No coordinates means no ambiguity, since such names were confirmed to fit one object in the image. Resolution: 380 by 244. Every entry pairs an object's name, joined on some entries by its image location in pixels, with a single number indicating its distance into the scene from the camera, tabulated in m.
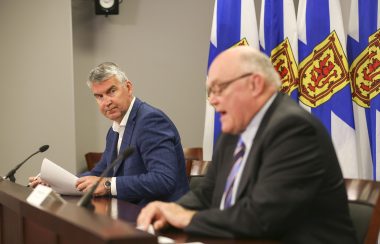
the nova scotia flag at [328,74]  3.67
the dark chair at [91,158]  4.97
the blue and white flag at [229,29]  4.11
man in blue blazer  2.79
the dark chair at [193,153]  4.47
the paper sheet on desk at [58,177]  2.71
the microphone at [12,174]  2.84
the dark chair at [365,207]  1.98
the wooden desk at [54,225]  1.34
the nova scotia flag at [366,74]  3.59
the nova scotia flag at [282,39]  3.86
